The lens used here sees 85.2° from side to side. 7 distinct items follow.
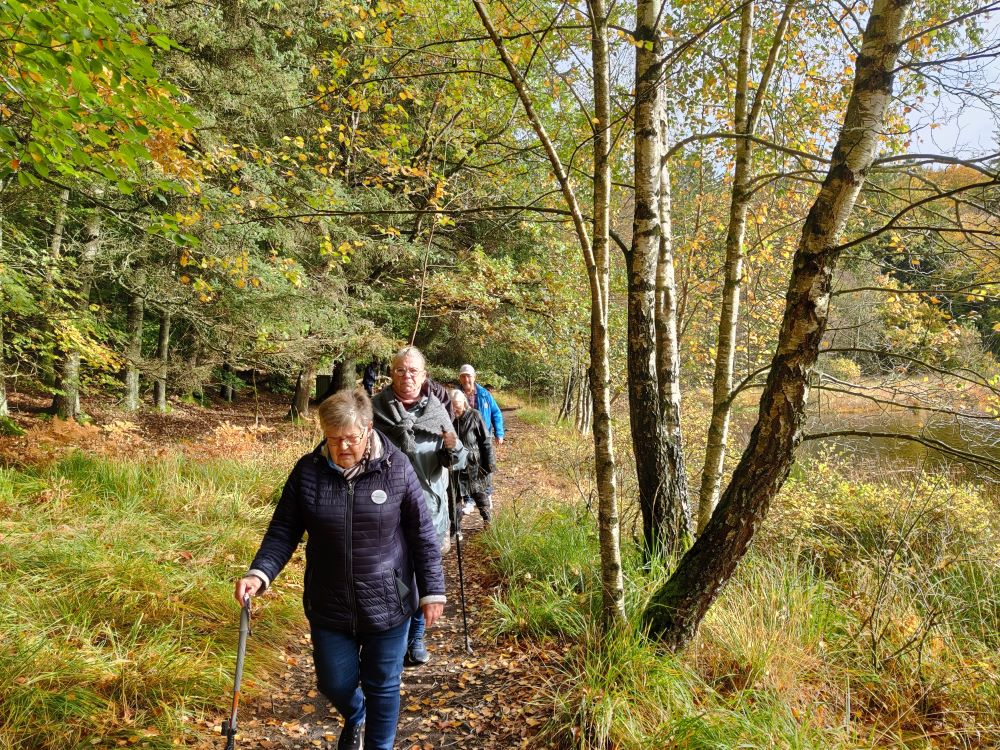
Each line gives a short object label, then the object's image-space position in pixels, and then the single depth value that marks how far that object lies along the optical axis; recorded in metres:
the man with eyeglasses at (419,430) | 3.68
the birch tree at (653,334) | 3.80
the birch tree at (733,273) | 4.64
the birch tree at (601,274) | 2.97
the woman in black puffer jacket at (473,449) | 5.46
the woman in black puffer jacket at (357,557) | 2.45
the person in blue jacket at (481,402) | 6.18
